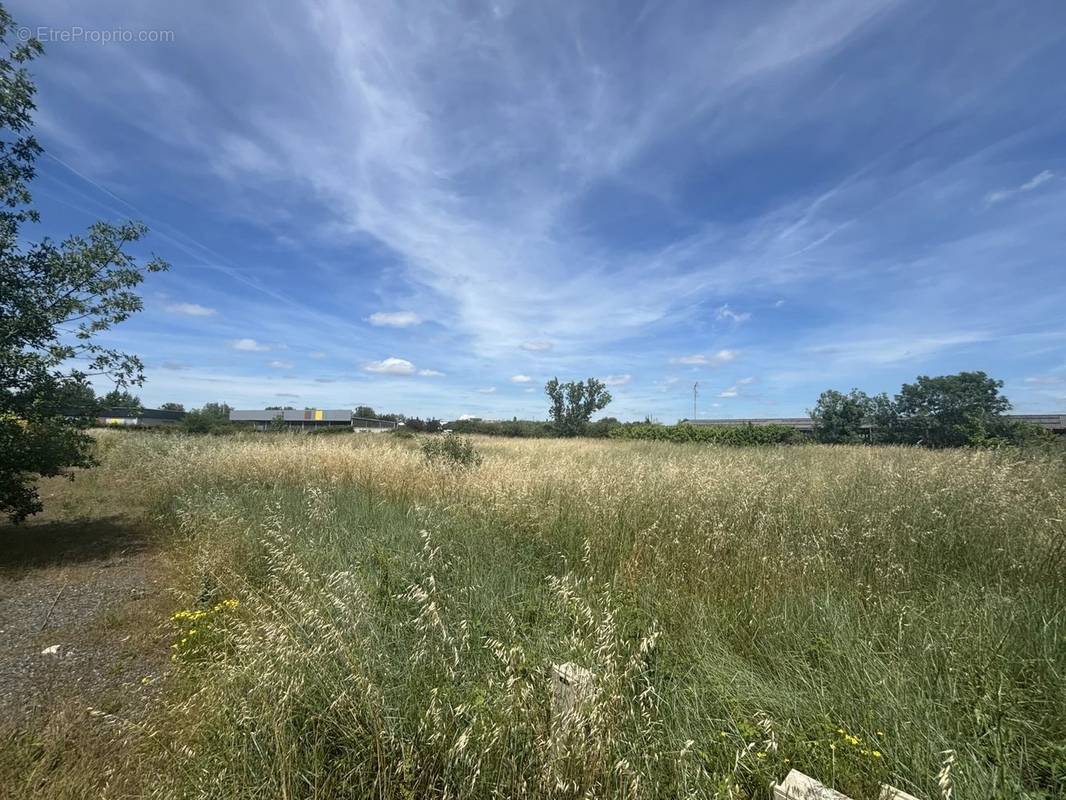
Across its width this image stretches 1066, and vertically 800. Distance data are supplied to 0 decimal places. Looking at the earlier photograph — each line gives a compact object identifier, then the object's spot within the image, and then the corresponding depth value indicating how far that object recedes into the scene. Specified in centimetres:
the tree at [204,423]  3016
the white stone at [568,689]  197
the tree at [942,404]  2720
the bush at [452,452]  1079
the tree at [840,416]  2897
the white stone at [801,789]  153
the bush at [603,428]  3992
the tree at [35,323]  570
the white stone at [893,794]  153
